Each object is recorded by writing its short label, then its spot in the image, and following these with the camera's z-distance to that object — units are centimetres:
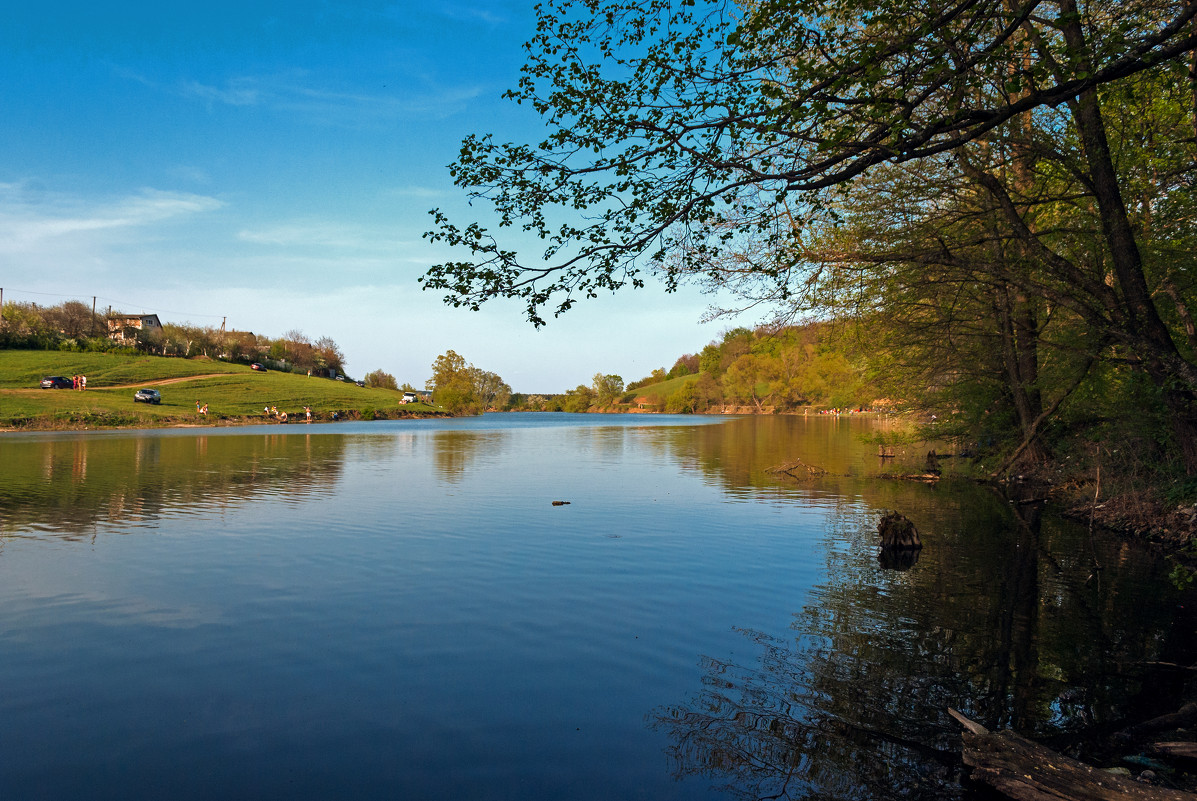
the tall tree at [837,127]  761
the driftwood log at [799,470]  2662
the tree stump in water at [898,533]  1309
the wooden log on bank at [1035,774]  450
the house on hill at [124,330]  10327
